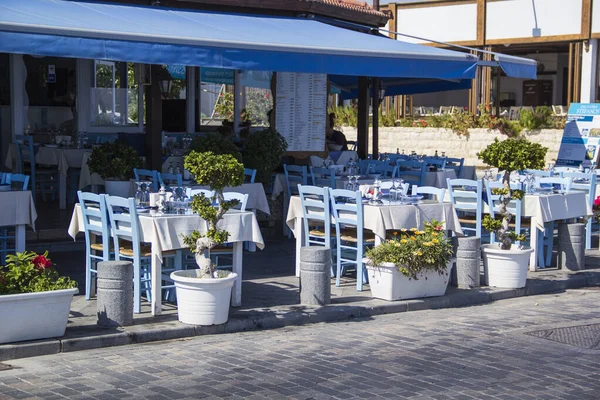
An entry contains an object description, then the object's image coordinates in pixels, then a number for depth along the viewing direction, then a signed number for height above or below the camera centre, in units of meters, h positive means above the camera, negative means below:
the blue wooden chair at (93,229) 9.24 -0.80
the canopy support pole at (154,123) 14.42 +0.41
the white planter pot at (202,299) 8.35 -1.34
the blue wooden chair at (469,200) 11.83 -0.60
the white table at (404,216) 10.25 -0.71
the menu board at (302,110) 16.78 +0.75
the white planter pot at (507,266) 10.62 -1.28
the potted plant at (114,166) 13.01 -0.24
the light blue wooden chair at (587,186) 14.18 -0.49
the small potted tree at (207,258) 8.39 -0.98
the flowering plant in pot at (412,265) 9.65 -1.17
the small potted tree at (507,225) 10.50 -0.81
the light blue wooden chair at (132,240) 8.87 -0.88
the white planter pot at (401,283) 9.72 -1.38
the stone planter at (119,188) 13.00 -0.54
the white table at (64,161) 15.01 -0.21
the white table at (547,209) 11.84 -0.71
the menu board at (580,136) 20.53 +0.41
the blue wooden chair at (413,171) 16.00 -0.32
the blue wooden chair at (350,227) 10.28 -0.87
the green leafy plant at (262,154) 14.45 -0.05
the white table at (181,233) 8.78 -0.80
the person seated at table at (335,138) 18.30 +0.27
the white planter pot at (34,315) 7.41 -1.34
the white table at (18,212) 9.68 -0.67
